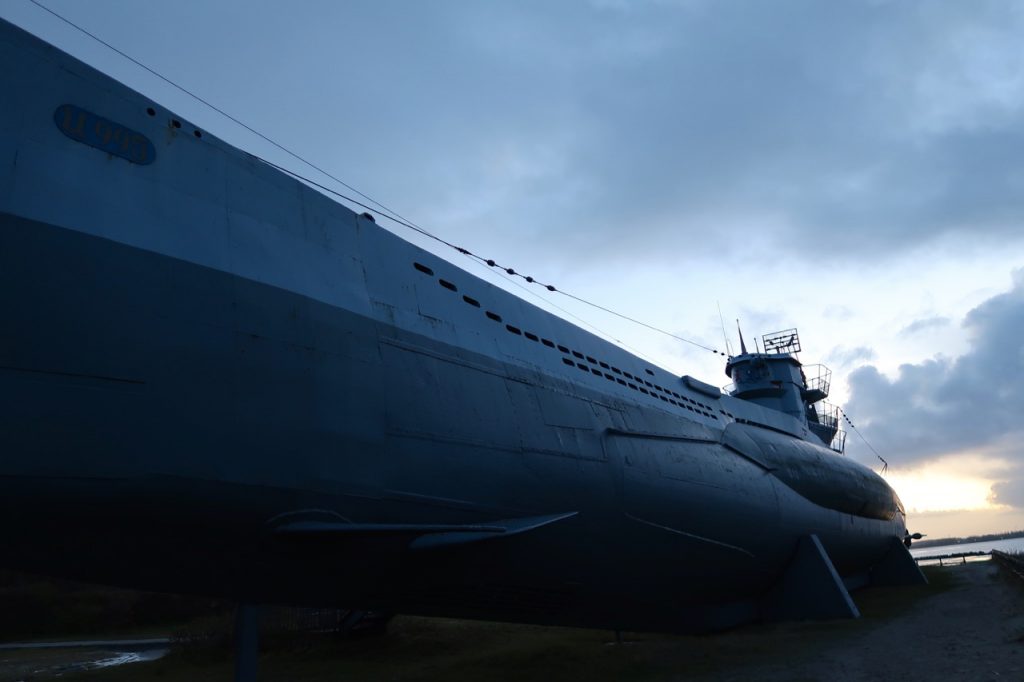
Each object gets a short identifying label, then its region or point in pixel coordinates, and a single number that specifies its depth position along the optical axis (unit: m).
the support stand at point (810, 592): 11.94
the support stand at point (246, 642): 6.11
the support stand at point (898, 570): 20.09
